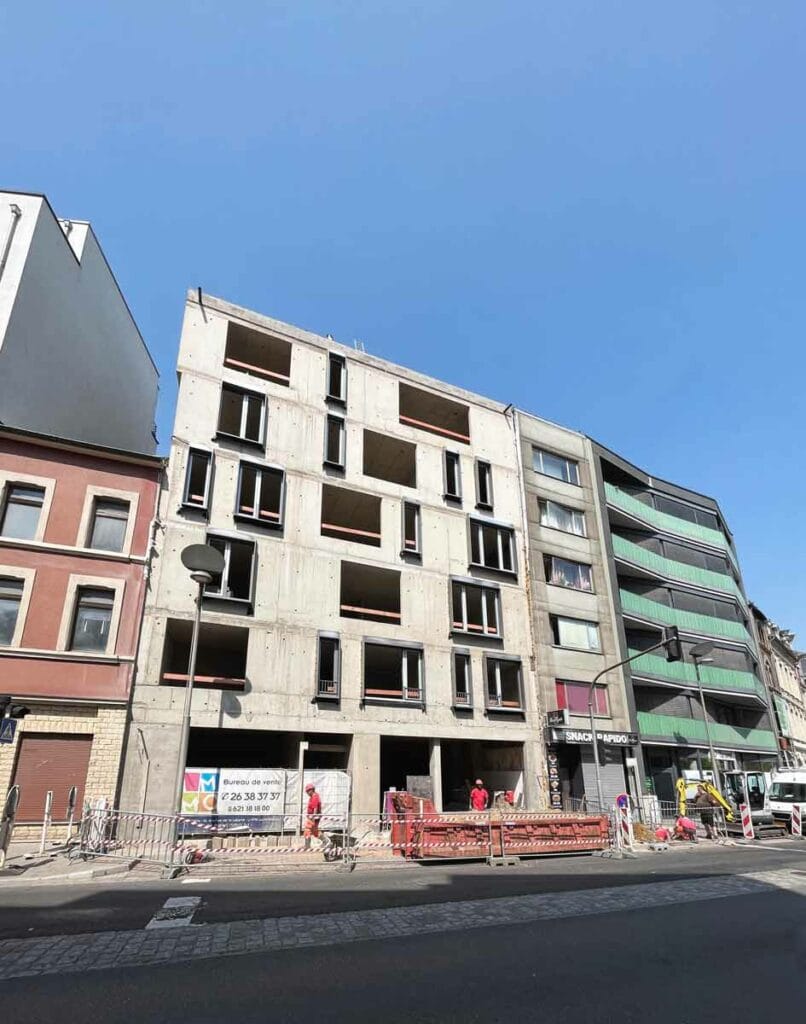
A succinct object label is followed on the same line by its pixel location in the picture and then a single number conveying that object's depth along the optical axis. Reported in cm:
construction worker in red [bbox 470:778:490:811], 2243
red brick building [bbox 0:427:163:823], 1786
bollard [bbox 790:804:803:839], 2588
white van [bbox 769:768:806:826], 2681
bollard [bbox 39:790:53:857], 1448
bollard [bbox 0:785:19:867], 1273
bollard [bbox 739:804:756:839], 2345
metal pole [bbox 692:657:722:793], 2794
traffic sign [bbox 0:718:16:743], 1238
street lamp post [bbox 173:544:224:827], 1442
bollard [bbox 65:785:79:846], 1699
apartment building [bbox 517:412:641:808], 2767
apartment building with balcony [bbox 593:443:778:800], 3331
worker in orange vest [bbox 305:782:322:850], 1682
